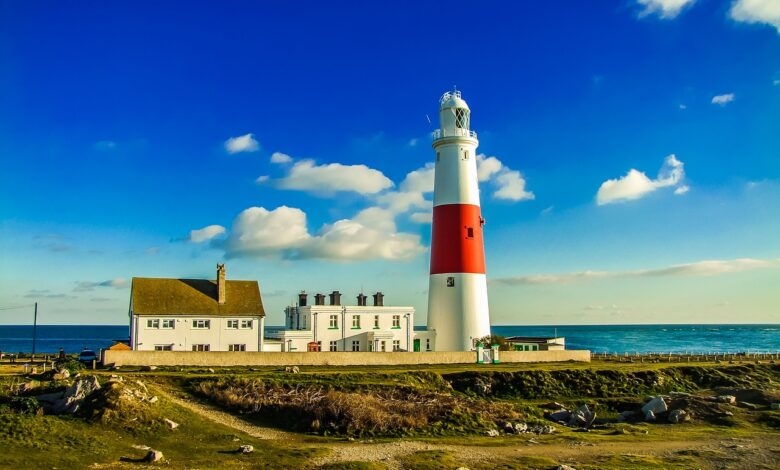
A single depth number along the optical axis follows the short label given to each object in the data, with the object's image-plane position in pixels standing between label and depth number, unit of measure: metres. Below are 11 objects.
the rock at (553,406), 38.44
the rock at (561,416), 35.62
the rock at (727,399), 39.28
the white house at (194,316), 45.88
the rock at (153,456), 23.45
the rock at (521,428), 31.70
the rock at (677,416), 35.55
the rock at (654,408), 36.31
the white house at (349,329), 51.62
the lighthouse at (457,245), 50.28
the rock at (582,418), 34.84
